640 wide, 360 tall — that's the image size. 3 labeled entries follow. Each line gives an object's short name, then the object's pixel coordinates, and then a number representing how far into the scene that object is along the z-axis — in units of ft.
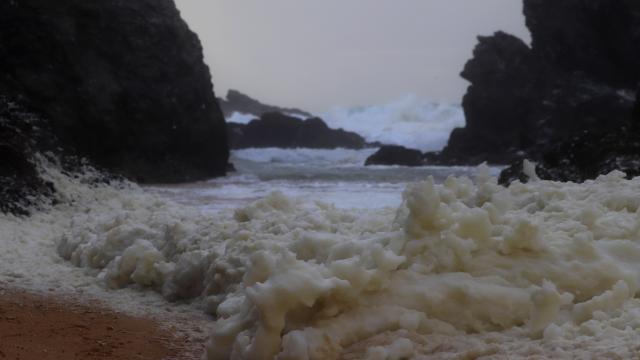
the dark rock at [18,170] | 28.50
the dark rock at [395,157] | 111.24
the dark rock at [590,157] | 32.32
